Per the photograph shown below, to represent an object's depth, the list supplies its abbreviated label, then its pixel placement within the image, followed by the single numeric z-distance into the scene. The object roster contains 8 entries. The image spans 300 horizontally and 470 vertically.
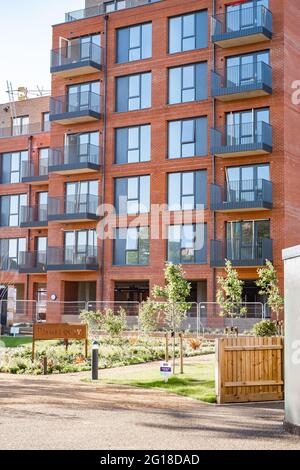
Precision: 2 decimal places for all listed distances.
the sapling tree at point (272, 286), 28.92
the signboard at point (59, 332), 22.39
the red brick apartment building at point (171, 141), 37.62
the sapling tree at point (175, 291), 21.22
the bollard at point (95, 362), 17.66
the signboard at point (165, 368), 16.39
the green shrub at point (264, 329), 24.41
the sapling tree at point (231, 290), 28.55
